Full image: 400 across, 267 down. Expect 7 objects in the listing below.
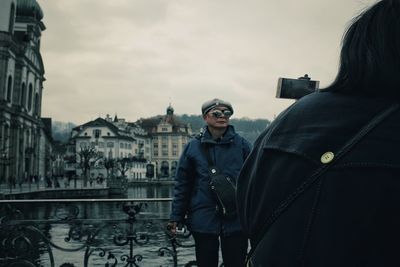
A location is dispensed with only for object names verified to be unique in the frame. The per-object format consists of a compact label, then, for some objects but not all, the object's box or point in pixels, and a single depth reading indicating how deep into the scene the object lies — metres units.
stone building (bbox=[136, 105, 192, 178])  129.38
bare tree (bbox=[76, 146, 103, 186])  64.60
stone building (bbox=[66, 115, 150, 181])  107.94
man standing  3.53
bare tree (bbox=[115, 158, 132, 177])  99.25
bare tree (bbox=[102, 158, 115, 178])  79.47
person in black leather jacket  1.15
